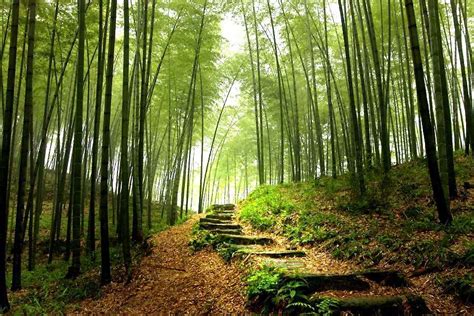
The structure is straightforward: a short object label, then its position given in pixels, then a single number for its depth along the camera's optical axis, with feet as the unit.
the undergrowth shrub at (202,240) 17.42
